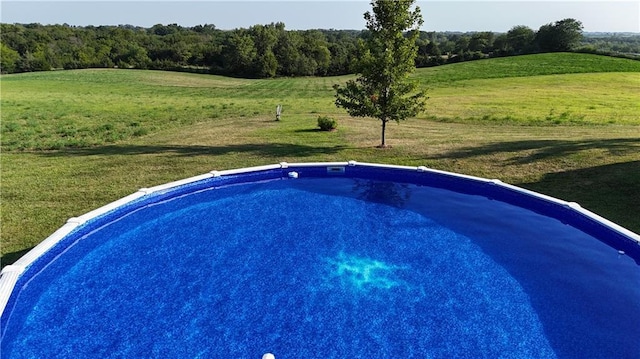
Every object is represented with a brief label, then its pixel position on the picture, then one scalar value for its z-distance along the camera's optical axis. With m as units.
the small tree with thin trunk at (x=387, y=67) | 16.25
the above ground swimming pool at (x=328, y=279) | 7.17
